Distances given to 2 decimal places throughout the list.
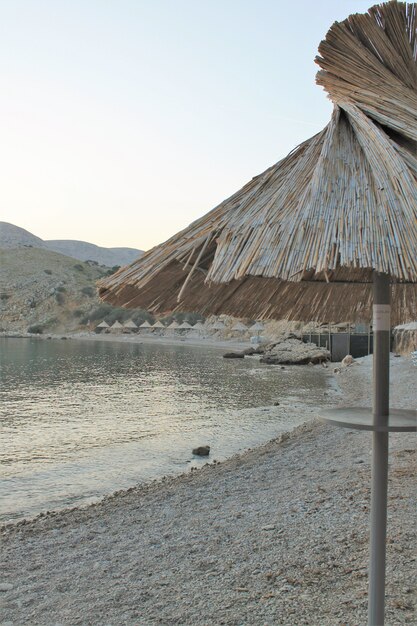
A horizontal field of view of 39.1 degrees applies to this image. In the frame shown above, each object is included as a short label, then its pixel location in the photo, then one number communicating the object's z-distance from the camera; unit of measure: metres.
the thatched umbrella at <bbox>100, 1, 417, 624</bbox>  2.46
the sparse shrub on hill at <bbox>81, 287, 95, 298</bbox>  90.81
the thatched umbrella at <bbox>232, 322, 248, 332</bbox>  66.64
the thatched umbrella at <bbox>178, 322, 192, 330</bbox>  76.94
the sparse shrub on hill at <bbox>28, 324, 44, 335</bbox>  84.44
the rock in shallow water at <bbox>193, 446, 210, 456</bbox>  11.65
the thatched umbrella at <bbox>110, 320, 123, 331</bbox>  81.47
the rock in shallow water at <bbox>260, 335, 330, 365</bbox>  38.31
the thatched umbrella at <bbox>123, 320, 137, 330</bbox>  80.56
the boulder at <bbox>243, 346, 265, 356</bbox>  47.16
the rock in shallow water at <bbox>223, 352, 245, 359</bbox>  44.56
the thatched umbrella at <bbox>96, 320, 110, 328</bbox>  83.75
